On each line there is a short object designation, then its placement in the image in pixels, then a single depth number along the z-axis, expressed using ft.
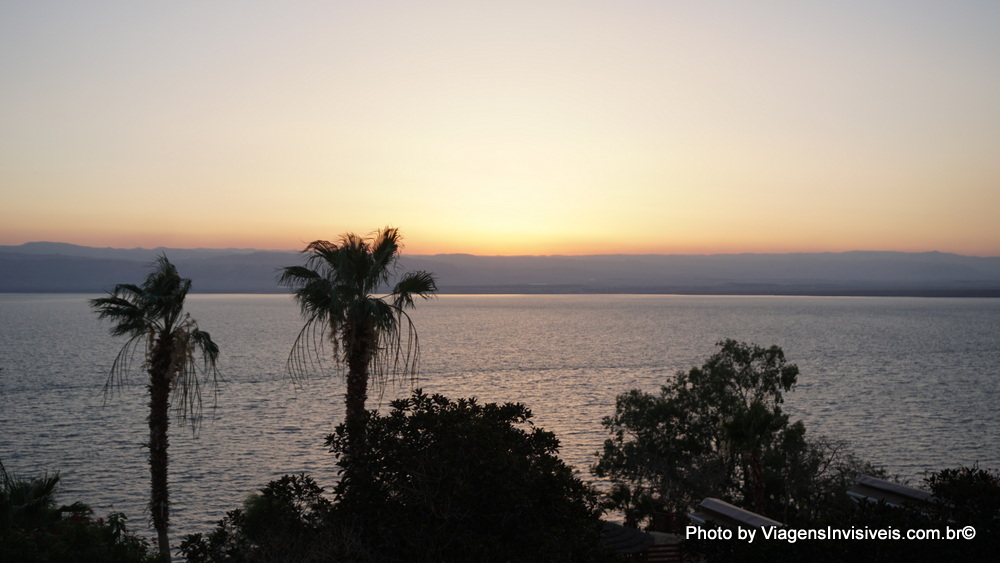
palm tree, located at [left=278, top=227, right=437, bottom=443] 58.95
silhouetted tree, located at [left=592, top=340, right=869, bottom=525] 95.35
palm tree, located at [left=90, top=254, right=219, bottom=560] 63.52
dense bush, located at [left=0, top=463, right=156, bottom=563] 41.78
